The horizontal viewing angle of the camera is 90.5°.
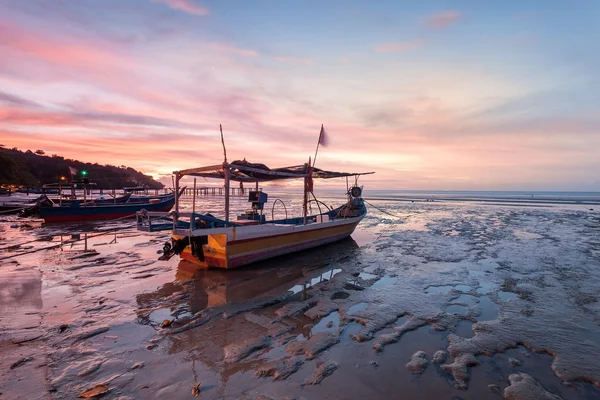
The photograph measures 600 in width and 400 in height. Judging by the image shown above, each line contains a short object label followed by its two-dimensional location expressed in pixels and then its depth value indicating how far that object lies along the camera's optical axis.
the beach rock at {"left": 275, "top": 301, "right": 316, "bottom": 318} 6.38
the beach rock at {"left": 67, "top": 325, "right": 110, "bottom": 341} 5.11
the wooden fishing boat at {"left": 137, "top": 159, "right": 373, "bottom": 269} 9.30
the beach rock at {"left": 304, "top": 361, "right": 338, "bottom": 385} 4.05
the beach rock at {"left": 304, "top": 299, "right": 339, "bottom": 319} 6.36
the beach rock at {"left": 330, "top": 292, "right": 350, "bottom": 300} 7.43
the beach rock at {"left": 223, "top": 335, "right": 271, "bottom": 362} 4.64
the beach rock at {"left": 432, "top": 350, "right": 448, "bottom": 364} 4.56
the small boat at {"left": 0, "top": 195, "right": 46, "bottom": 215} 28.04
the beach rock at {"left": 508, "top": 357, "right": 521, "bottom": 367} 4.51
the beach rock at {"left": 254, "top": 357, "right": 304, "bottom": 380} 4.17
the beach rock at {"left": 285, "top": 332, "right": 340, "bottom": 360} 4.82
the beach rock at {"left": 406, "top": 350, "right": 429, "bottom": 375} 4.34
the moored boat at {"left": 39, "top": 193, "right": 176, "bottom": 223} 21.12
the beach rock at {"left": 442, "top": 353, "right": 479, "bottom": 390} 4.04
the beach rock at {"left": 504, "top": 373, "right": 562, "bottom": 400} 3.76
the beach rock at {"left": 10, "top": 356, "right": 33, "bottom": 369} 4.20
